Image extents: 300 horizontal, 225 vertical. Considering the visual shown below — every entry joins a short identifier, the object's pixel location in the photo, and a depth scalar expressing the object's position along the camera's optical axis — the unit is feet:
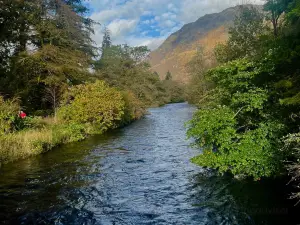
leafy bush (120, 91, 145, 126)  100.73
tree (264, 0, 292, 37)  65.61
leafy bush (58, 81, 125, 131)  73.72
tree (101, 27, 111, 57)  261.44
